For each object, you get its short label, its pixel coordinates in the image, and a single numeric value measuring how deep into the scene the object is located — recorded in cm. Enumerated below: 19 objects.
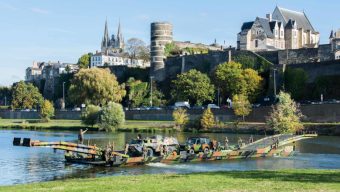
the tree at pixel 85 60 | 18996
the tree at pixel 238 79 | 10081
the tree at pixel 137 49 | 17840
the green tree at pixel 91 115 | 9250
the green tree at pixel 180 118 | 8969
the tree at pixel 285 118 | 7600
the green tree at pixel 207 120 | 8806
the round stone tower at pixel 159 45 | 12375
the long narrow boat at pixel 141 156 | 3850
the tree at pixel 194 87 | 10602
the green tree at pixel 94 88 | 11476
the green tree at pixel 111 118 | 8975
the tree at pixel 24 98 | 14500
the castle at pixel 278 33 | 12175
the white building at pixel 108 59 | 19191
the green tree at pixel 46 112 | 11619
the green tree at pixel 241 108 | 9012
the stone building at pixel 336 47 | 10138
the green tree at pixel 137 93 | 12106
